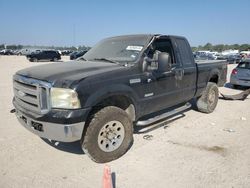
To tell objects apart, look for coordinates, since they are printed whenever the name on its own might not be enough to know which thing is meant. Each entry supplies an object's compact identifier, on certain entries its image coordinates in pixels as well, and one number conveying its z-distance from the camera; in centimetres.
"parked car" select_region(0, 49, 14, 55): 4764
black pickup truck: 260
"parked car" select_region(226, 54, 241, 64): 2828
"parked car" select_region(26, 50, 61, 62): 2597
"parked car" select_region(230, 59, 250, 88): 840
